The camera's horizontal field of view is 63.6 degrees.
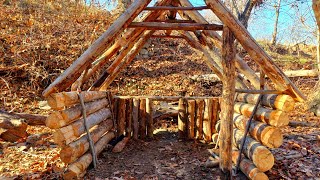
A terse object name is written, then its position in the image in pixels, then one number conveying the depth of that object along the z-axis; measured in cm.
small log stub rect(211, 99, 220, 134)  814
